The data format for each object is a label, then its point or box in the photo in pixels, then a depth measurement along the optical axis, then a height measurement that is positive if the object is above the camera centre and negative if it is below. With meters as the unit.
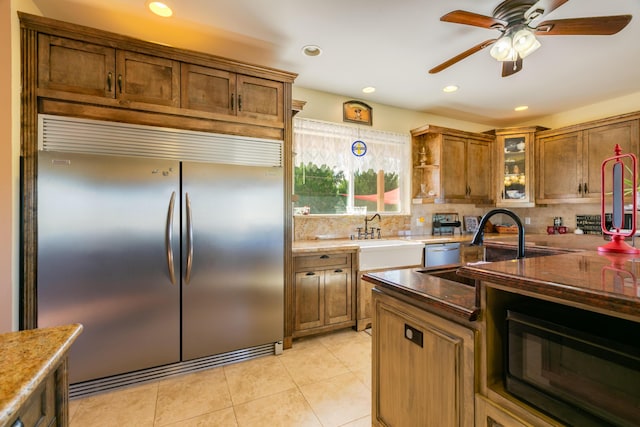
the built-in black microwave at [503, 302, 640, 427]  0.67 -0.41
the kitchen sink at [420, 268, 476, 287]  1.47 -0.34
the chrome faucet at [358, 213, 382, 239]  3.58 -0.24
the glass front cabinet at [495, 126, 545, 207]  4.03 +0.67
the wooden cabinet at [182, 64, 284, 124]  2.17 +0.98
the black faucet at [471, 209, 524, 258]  1.15 -0.09
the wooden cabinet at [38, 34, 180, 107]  1.81 +0.98
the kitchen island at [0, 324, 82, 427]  0.58 -0.37
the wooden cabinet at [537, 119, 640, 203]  3.33 +0.73
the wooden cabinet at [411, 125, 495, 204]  3.82 +0.66
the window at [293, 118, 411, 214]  3.35 +0.57
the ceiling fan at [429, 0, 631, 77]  1.63 +1.15
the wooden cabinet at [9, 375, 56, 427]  0.63 -0.49
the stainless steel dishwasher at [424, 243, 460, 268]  3.30 -0.51
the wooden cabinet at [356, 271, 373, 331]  2.88 -0.95
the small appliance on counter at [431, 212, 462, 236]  4.16 -0.18
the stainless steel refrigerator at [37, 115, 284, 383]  1.81 -0.31
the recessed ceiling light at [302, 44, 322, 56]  2.40 +1.43
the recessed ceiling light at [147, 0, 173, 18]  1.87 +1.41
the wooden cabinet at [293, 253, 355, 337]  2.62 -0.79
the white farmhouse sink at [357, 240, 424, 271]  2.89 -0.45
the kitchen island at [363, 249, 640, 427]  0.68 -0.38
